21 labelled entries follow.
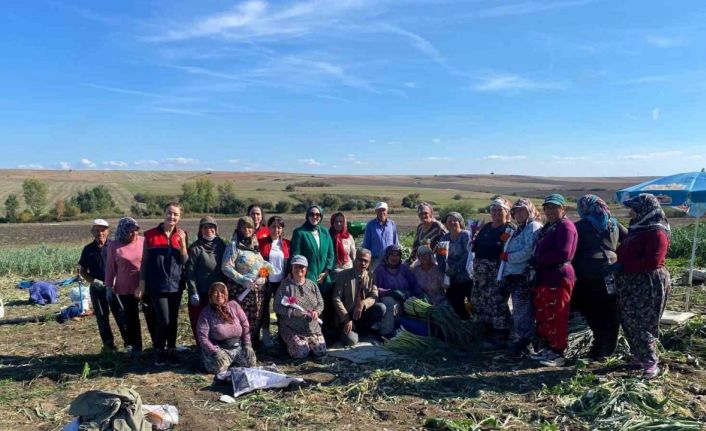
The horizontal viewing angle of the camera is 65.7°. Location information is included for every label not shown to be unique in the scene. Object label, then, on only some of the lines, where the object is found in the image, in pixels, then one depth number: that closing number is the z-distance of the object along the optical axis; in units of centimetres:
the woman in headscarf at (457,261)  620
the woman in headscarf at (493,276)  565
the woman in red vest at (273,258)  608
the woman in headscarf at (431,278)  652
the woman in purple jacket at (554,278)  503
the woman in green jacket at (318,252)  612
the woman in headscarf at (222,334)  523
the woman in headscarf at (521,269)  535
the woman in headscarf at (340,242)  649
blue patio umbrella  641
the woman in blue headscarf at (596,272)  512
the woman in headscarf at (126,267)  557
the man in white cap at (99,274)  611
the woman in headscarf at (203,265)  552
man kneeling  619
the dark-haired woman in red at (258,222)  609
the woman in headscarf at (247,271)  565
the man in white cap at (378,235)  698
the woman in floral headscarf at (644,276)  465
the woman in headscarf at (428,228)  674
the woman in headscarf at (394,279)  652
